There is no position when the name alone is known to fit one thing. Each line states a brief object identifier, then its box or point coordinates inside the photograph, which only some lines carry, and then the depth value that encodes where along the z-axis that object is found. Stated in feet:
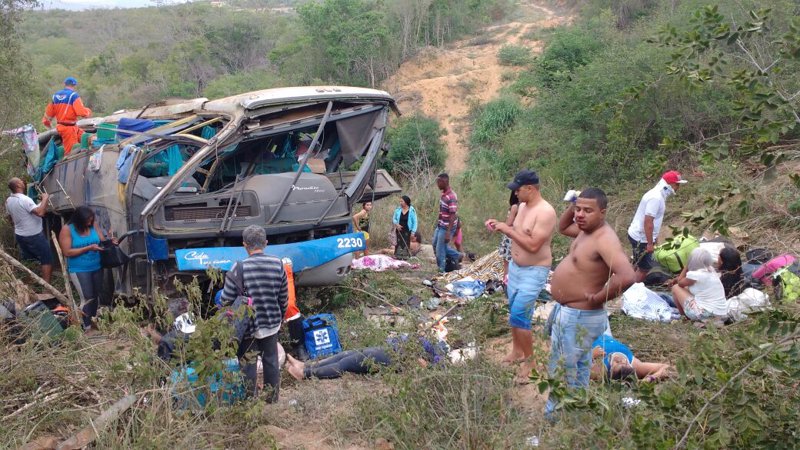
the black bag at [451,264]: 33.73
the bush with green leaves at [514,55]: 94.68
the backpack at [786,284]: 20.22
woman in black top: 35.94
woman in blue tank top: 22.97
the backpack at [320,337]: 20.92
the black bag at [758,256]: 25.40
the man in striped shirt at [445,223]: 31.99
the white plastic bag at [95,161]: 24.59
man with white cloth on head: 26.08
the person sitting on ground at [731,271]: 22.70
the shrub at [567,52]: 59.88
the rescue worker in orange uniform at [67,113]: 31.42
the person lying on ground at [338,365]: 18.53
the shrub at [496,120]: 77.26
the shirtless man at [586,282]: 14.01
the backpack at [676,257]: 25.50
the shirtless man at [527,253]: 17.66
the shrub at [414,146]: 70.18
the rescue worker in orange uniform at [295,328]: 20.98
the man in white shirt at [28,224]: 26.07
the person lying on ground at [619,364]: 16.21
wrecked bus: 22.72
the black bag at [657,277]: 27.12
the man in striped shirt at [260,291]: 16.28
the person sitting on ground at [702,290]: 21.95
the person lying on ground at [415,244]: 36.83
